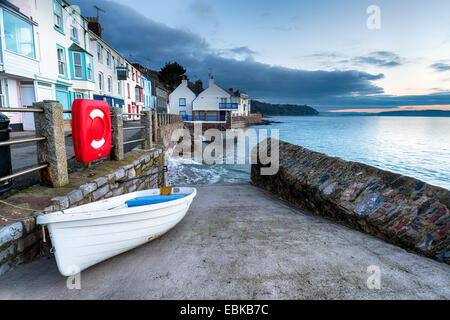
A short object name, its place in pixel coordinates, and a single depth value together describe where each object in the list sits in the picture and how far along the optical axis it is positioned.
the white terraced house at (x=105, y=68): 24.82
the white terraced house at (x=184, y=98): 54.16
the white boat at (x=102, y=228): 2.55
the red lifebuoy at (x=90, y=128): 4.05
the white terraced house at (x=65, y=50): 16.50
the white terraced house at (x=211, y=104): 53.31
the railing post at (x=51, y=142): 3.64
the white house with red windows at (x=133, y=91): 34.70
